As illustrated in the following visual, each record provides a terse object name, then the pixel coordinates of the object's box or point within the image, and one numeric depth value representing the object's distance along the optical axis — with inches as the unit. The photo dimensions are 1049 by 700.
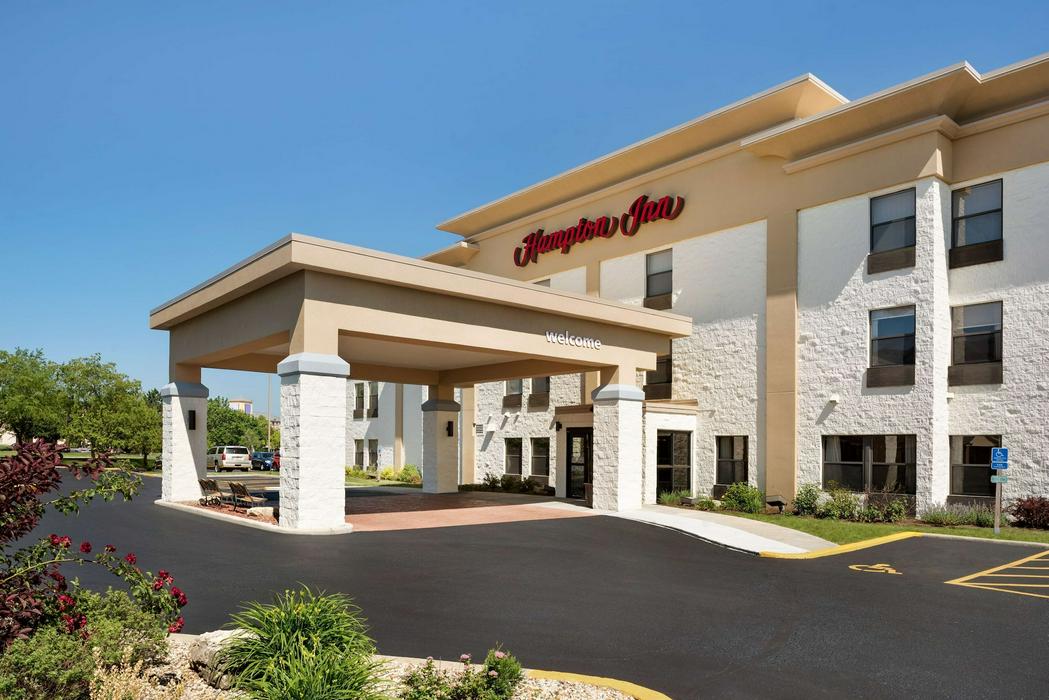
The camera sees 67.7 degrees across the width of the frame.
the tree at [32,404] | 2416.3
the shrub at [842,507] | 858.1
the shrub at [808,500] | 892.0
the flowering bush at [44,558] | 240.7
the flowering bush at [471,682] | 233.6
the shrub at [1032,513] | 750.5
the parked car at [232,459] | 2048.5
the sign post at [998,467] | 719.7
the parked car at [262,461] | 2271.2
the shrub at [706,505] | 933.8
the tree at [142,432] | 2046.0
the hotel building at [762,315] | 742.5
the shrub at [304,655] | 213.0
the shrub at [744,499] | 910.4
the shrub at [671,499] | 988.6
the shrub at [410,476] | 1547.7
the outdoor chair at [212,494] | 837.2
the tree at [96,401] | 2054.6
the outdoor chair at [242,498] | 786.8
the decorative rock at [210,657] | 250.1
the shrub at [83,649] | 222.7
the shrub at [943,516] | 784.3
